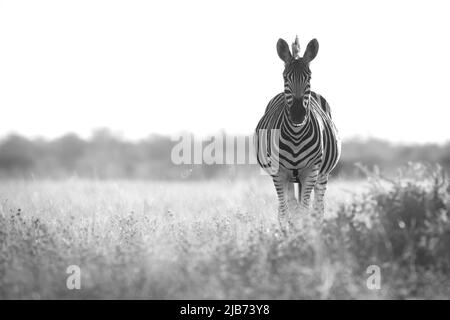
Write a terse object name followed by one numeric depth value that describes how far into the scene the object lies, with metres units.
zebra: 15.25
